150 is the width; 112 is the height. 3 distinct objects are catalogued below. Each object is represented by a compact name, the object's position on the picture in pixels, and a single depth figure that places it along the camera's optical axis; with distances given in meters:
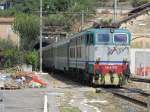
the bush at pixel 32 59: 65.12
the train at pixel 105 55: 33.88
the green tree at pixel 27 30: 74.94
